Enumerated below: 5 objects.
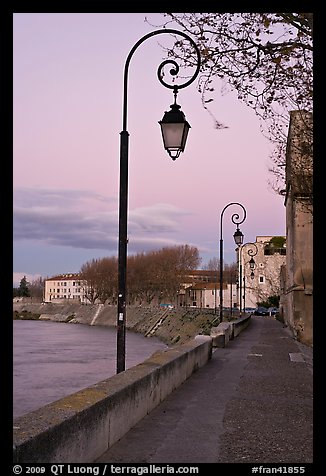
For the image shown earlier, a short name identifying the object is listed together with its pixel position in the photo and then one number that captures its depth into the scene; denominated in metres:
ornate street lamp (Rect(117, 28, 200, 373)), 7.94
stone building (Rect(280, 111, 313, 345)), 24.45
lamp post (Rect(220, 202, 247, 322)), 25.36
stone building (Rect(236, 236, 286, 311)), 85.19
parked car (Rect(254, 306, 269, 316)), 74.44
